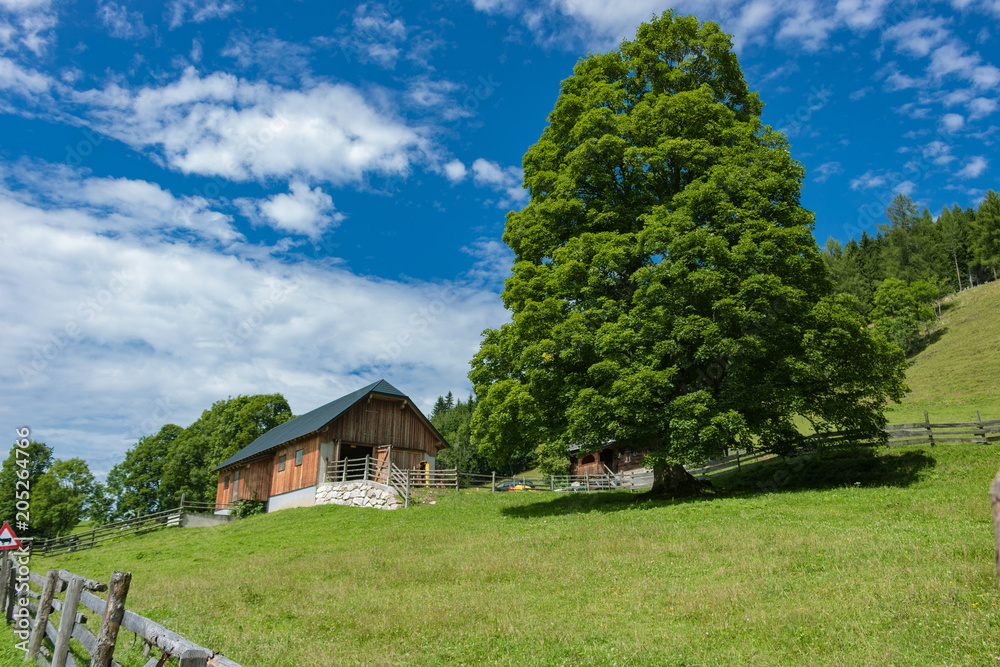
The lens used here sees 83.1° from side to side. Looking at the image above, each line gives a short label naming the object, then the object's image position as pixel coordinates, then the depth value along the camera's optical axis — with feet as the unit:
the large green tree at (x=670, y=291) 60.44
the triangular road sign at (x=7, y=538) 41.37
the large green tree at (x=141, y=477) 189.26
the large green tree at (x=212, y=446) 191.42
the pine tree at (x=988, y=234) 296.30
